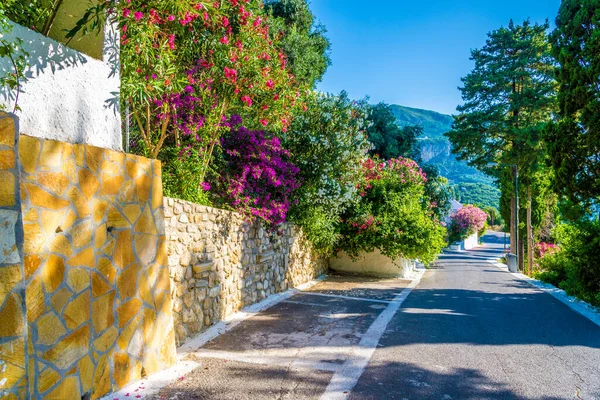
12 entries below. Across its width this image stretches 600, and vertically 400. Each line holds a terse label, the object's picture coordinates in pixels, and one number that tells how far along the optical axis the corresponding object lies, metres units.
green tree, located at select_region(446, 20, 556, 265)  21.91
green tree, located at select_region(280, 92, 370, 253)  11.54
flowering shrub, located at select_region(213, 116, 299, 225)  8.66
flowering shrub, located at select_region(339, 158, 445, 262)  14.43
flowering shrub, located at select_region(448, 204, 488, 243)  46.03
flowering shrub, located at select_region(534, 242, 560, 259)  26.12
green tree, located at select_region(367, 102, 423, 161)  22.56
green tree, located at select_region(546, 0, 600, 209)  9.98
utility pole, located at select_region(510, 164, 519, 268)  22.98
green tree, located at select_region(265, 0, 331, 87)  17.19
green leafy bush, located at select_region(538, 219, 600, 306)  9.77
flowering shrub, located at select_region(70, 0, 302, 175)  7.12
